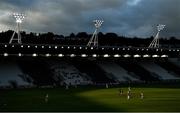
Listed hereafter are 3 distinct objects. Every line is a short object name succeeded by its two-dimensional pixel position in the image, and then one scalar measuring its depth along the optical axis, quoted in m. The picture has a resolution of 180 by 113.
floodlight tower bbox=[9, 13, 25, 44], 104.82
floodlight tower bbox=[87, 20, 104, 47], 126.16
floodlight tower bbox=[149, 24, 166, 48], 143.00
